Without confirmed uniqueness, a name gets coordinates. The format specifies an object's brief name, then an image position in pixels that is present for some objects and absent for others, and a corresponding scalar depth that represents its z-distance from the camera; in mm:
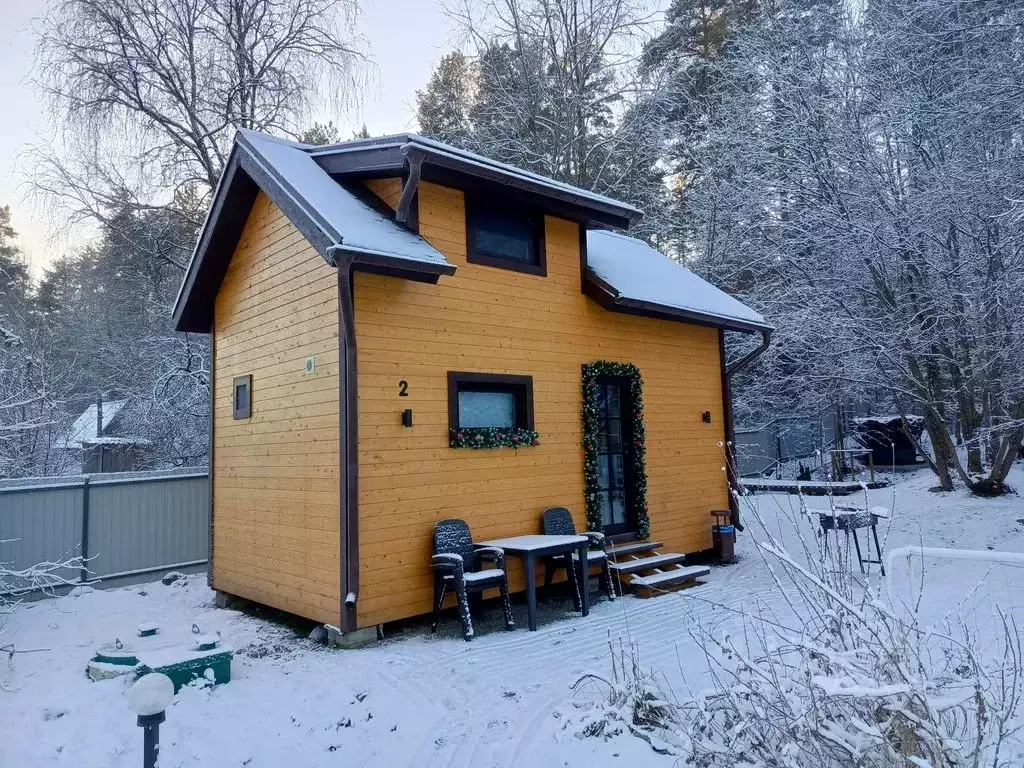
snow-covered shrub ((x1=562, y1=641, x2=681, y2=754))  3600
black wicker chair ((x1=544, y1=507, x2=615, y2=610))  7012
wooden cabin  5895
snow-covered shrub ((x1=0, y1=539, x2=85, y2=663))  6844
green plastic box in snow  4684
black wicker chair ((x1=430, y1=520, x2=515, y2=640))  5773
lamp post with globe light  2867
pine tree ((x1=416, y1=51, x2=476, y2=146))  18000
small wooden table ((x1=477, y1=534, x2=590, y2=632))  6008
